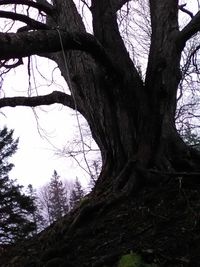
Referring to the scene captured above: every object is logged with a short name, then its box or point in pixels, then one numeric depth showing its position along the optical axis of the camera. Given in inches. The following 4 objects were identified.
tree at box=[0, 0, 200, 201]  240.1
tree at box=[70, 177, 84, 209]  1803.2
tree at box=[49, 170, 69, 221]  1984.6
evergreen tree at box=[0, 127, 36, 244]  916.3
